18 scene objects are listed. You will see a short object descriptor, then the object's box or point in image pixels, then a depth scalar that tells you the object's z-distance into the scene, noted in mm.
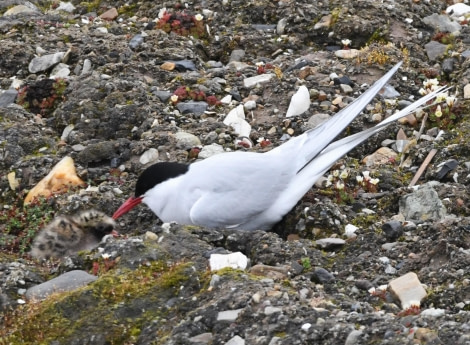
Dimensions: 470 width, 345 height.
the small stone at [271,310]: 9836
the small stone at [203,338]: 9859
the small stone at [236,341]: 9641
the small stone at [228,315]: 9969
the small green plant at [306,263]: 11931
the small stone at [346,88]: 17031
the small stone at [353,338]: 9148
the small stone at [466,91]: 16578
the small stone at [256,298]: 10055
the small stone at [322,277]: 11703
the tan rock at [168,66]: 18125
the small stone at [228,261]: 11445
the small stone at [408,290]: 10844
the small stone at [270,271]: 11461
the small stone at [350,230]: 13289
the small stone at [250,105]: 16797
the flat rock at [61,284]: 11383
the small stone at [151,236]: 12203
